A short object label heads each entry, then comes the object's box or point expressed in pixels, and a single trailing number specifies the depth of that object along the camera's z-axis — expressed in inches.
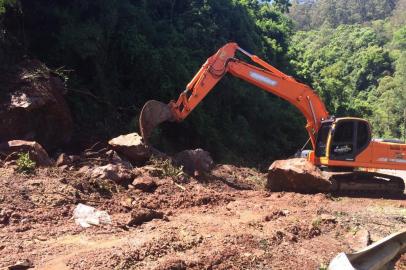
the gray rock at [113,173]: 341.8
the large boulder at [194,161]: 444.8
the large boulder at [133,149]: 420.2
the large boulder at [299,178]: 429.1
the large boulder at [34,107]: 419.5
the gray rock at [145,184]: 351.3
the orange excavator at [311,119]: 442.0
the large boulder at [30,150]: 346.3
